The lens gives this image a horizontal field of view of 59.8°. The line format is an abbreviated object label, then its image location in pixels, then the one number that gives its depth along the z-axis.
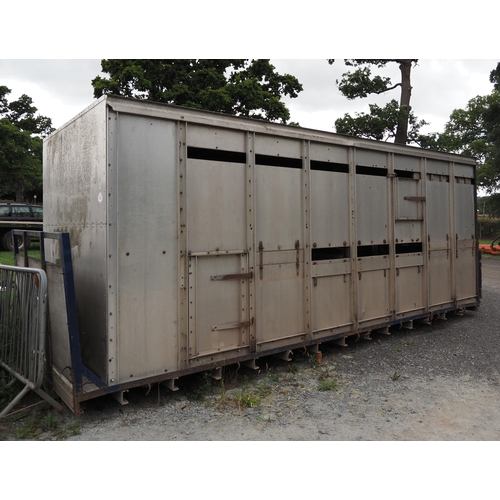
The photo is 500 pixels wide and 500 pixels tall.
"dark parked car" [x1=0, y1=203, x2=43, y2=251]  15.30
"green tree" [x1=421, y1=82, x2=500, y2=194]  18.05
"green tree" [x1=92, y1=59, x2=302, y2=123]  16.15
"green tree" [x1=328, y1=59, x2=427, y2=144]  14.71
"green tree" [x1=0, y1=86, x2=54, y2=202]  20.47
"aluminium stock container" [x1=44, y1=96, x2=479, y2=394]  4.20
